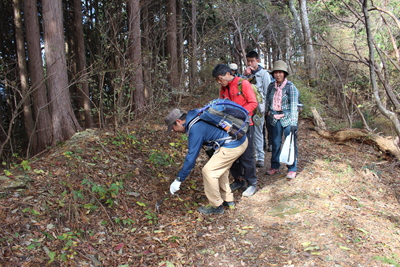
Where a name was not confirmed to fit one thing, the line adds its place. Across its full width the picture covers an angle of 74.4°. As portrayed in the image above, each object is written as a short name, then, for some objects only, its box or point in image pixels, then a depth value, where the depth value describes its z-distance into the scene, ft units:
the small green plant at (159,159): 17.15
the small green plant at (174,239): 11.06
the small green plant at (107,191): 11.79
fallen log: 21.57
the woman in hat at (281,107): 15.47
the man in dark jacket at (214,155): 11.35
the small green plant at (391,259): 8.89
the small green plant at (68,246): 9.03
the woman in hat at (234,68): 19.61
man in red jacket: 13.99
